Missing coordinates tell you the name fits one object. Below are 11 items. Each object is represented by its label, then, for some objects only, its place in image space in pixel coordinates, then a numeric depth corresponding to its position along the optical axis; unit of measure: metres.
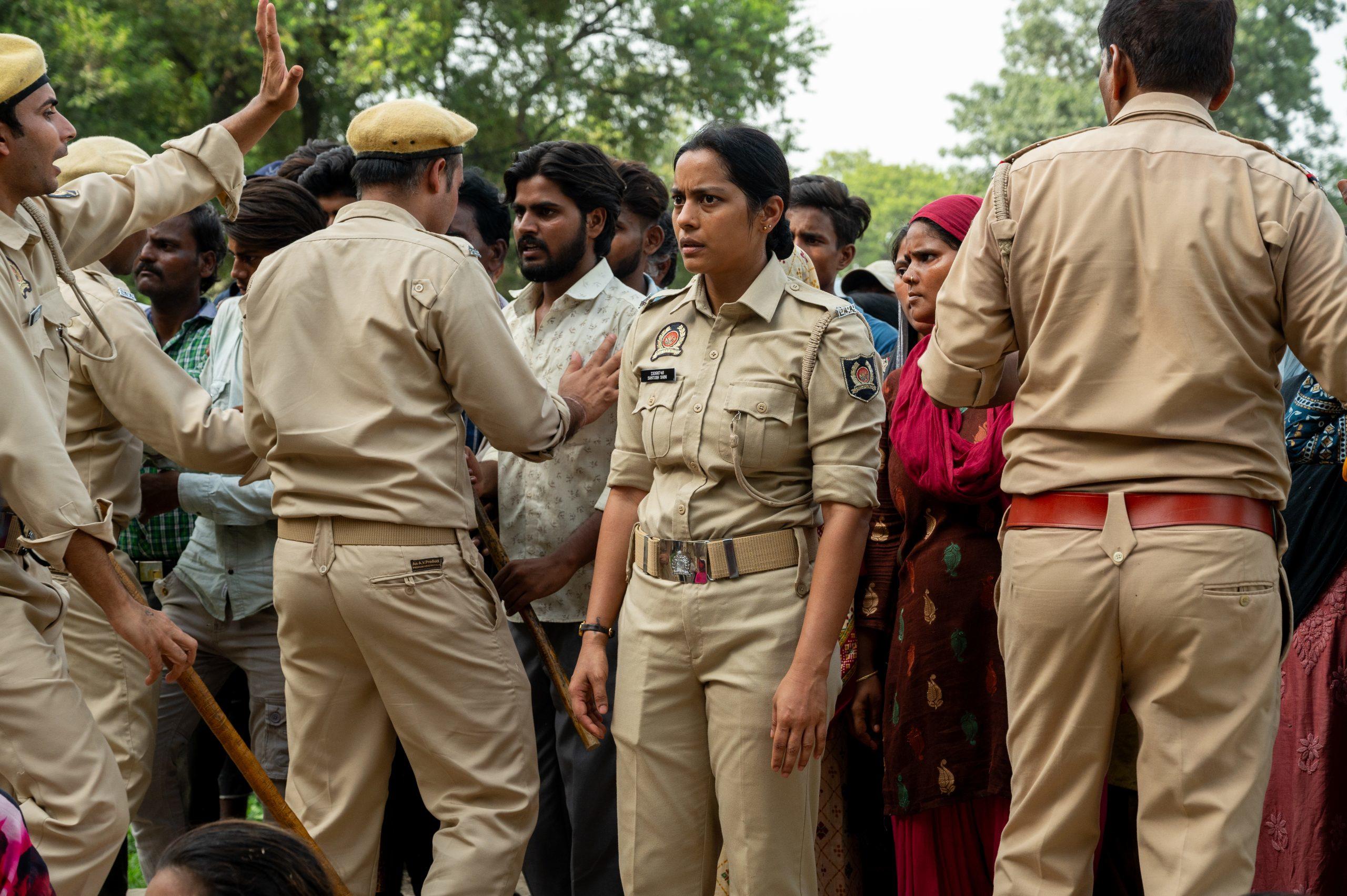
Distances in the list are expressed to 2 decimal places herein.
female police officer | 3.08
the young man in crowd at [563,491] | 4.12
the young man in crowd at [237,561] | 4.43
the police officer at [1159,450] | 2.60
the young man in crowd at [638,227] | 5.11
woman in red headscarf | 3.62
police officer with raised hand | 3.03
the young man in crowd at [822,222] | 5.72
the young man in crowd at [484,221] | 5.17
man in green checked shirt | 4.73
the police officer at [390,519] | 3.45
